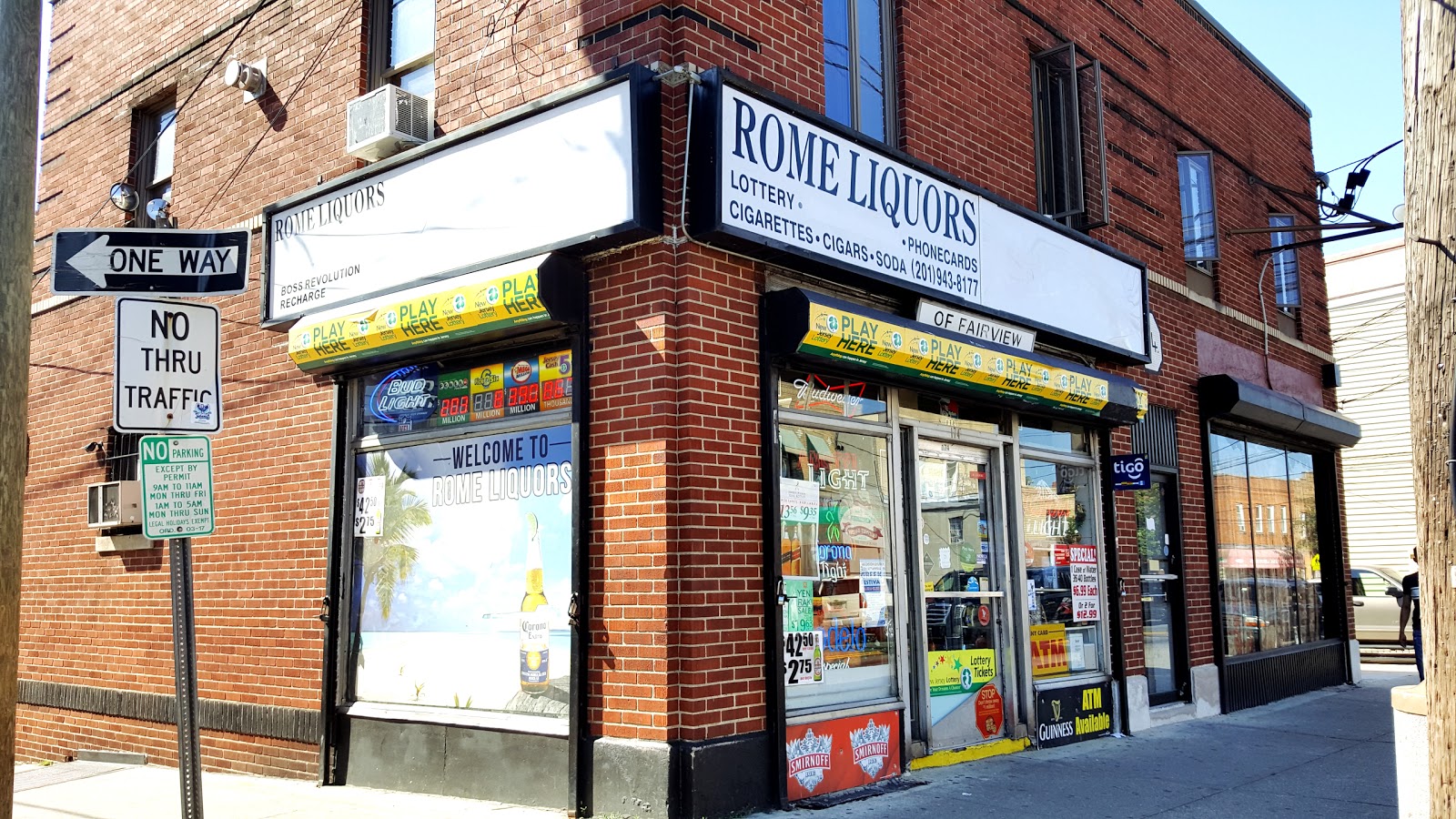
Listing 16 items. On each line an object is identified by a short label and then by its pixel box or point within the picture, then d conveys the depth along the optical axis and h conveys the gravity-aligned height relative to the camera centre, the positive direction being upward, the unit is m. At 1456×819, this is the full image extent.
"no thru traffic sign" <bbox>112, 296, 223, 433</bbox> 5.40 +0.97
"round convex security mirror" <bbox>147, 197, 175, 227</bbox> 11.17 +3.50
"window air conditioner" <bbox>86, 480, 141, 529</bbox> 10.83 +0.62
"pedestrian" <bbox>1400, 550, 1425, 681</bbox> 13.66 -0.72
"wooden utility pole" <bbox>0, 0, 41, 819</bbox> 5.37 +1.39
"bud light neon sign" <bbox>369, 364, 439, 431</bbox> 8.39 +1.25
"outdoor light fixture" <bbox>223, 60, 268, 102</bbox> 10.03 +4.29
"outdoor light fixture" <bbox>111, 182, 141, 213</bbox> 11.38 +3.71
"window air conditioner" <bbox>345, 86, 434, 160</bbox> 8.31 +3.24
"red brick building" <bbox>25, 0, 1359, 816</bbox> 6.96 +1.22
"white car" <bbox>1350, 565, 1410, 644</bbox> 20.14 -1.14
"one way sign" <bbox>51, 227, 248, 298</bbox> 5.60 +1.52
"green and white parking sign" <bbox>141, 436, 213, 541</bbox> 5.35 +0.39
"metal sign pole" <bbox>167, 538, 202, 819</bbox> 5.18 -0.49
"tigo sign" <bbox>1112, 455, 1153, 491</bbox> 10.73 +0.76
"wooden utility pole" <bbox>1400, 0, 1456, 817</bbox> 4.16 +0.81
